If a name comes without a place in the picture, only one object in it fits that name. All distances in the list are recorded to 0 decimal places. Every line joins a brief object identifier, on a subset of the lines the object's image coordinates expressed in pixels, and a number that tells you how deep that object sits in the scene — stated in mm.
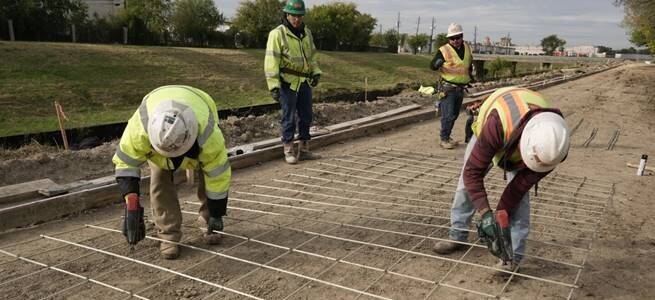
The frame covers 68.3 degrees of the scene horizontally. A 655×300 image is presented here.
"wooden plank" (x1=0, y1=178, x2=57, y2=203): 3660
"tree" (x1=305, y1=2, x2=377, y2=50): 43031
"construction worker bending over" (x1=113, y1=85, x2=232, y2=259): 2469
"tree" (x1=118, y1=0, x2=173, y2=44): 26406
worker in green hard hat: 4977
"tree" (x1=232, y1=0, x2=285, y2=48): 35616
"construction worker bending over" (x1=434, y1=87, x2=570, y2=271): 2291
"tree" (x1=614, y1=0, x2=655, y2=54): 21422
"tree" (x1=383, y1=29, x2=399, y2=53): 55219
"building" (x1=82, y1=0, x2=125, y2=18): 34434
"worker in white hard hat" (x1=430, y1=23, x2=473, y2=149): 5969
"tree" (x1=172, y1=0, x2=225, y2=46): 30969
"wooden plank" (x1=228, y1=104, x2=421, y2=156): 5539
